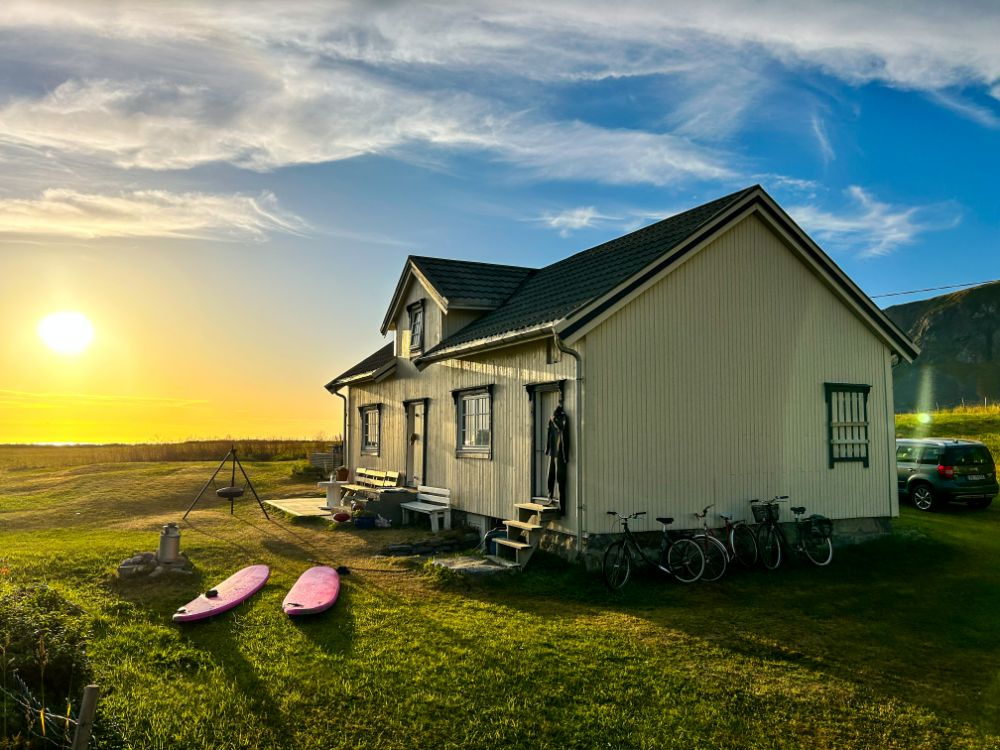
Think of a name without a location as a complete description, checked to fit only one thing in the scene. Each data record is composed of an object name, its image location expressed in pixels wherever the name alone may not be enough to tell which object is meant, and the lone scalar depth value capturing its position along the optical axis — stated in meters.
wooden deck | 18.39
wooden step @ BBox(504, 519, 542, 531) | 11.90
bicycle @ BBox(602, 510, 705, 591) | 10.71
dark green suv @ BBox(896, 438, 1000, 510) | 18.73
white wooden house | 11.70
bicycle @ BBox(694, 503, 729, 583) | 11.34
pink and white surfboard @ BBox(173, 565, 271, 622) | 8.98
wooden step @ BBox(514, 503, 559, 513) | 11.81
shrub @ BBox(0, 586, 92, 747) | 5.62
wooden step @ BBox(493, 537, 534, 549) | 11.71
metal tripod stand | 17.47
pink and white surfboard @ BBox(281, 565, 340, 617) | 9.02
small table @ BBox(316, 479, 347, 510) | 19.42
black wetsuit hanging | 11.62
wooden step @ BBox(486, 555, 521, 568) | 11.50
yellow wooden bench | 19.41
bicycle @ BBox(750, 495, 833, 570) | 12.23
